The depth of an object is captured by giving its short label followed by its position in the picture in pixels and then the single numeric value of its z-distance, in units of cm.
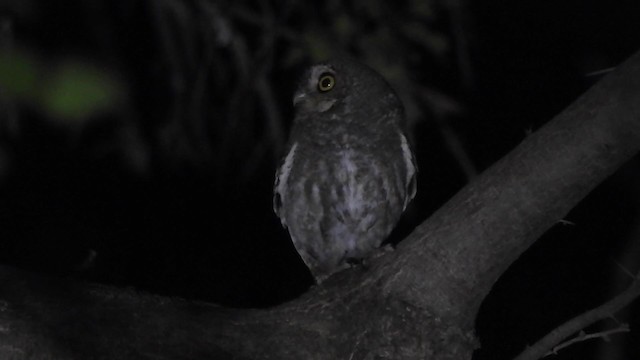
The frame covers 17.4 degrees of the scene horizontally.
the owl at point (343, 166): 943
